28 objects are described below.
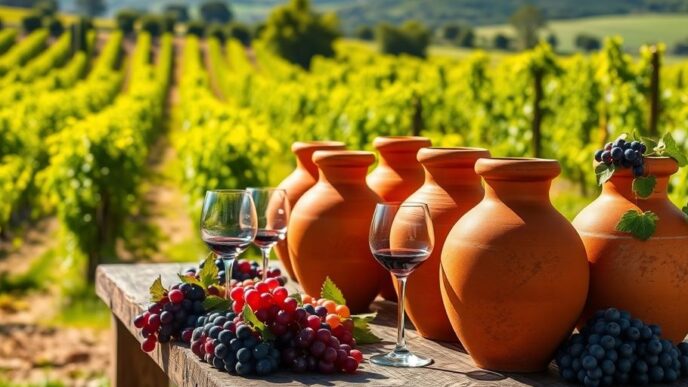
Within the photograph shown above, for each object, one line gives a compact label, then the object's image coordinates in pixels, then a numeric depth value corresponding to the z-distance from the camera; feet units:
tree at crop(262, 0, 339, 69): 254.47
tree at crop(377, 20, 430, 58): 294.66
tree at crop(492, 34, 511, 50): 366.02
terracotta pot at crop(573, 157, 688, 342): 7.96
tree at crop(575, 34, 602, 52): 326.44
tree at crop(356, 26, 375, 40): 398.79
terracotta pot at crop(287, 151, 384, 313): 9.78
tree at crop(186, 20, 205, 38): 288.92
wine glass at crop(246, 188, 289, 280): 9.95
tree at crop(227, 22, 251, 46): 287.89
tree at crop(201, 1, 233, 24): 539.70
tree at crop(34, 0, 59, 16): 284.45
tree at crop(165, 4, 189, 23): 543.39
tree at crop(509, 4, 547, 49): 361.92
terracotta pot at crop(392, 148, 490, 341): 8.73
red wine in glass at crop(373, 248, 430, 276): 7.94
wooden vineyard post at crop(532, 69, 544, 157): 35.12
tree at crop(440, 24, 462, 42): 414.41
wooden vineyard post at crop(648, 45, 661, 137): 28.40
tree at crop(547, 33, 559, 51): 344.18
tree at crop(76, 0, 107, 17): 500.49
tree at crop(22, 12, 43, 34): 244.01
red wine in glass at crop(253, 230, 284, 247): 9.96
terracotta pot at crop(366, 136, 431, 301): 10.29
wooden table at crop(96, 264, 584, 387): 7.58
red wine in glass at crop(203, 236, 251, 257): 8.97
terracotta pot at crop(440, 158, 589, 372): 7.62
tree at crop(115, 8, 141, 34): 279.08
